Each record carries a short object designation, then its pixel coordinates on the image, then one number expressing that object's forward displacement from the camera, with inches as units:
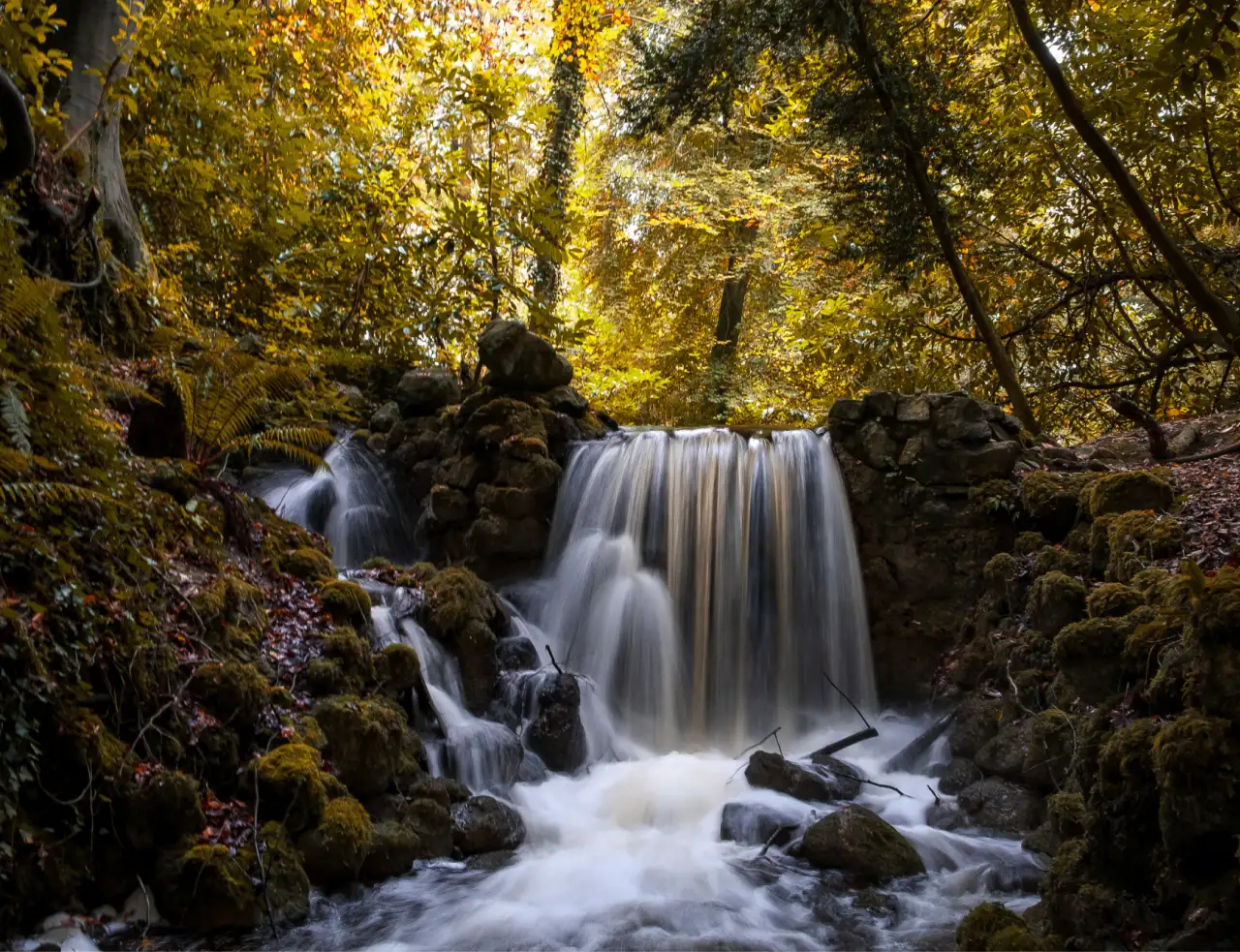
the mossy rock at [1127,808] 126.0
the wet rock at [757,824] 213.3
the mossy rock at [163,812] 138.4
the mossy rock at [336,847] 162.1
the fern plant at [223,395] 211.6
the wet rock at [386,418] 422.9
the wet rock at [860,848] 190.5
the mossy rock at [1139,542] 206.5
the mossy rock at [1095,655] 178.9
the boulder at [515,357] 386.9
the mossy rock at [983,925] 130.3
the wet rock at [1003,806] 210.2
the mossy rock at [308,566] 231.3
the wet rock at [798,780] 235.6
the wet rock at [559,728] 253.4
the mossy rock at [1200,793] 110.5
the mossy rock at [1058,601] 236.7
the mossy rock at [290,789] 160.7
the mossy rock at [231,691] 165.5
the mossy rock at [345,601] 222.8
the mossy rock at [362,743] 183.0
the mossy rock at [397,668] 217.6
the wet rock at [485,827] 197.5
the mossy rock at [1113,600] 190.5
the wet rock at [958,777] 235.3
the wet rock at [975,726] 244.4
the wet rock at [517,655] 277.0
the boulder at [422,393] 416.2
